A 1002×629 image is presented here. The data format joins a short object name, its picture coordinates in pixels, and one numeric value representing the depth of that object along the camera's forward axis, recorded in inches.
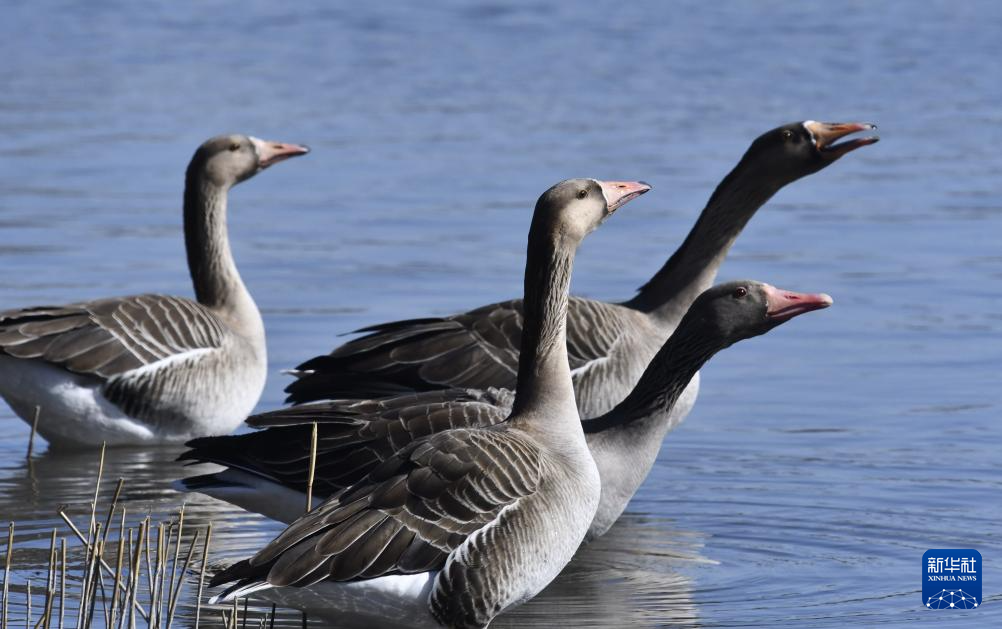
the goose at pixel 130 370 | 803.4
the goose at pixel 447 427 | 587.2
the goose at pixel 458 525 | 462.0
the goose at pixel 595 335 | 729.0
